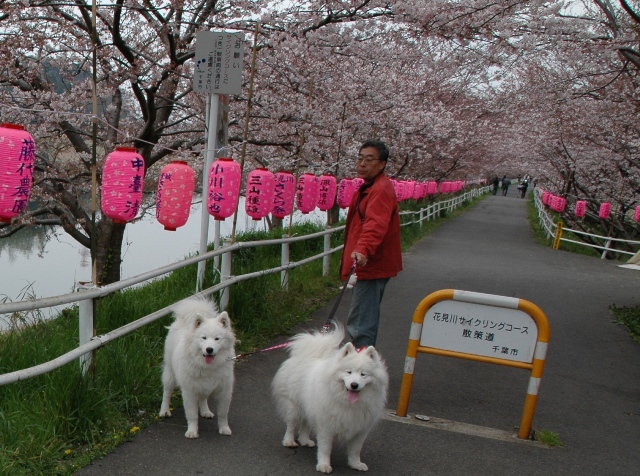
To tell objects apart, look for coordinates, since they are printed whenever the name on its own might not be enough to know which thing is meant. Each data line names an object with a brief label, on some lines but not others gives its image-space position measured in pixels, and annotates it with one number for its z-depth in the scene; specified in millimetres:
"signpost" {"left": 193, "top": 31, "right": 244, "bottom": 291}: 7629
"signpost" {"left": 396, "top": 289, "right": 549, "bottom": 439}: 4973
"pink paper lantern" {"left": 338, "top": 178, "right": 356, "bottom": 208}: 14812
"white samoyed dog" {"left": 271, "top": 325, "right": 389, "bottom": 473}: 3982
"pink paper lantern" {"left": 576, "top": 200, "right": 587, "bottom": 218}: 24031
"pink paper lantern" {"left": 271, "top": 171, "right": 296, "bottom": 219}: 9703
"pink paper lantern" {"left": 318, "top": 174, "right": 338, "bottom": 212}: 12750
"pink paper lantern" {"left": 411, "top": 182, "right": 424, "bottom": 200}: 23319
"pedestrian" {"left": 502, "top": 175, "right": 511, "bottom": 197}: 72525
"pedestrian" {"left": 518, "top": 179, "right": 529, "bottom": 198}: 68938
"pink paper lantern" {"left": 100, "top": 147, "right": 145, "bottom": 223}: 6129
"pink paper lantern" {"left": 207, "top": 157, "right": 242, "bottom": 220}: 7227
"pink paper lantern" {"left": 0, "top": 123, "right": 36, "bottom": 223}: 5402
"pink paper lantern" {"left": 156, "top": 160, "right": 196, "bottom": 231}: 6910
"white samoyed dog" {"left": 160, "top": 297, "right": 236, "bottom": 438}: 4391
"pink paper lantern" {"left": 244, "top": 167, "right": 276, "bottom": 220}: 8781
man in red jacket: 5102
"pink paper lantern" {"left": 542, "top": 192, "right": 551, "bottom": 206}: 31692
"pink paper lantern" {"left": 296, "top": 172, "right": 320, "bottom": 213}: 11953
